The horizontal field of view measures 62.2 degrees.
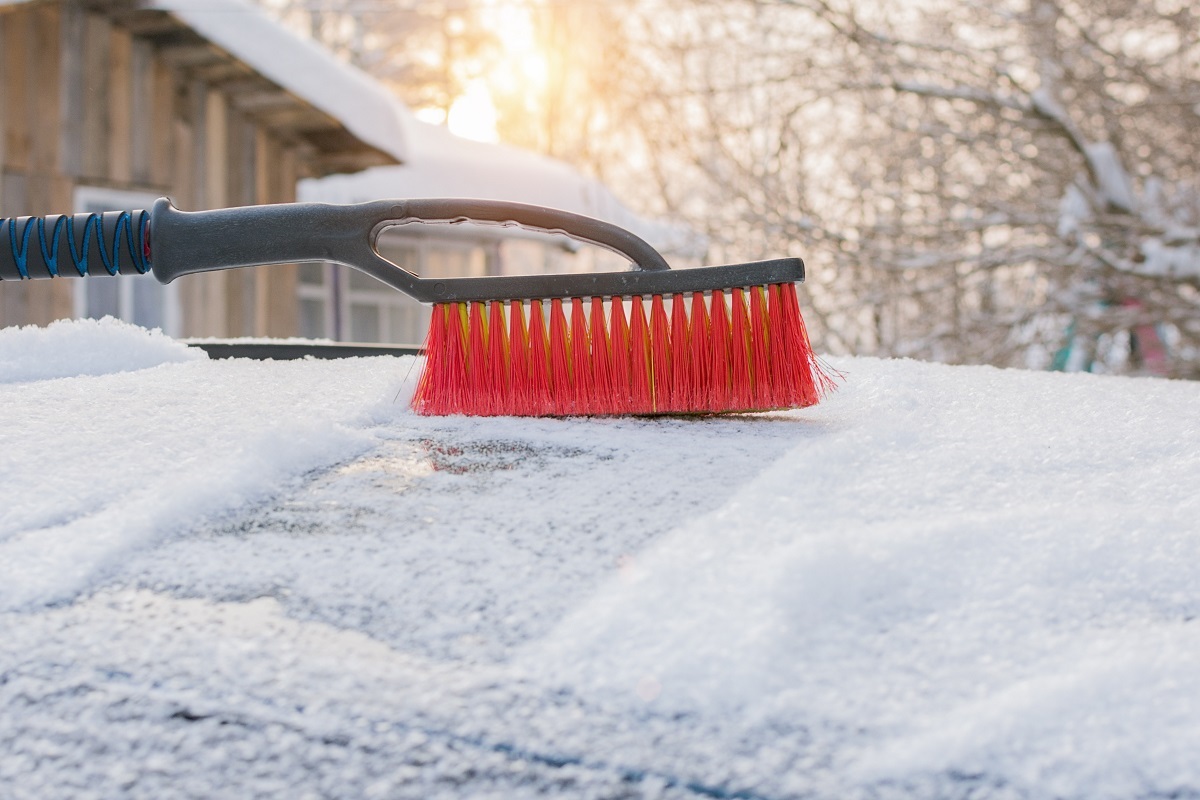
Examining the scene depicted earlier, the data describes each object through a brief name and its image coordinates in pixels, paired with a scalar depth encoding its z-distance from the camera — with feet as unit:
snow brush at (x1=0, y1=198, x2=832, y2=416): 4.42
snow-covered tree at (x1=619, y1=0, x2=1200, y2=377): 14.48
